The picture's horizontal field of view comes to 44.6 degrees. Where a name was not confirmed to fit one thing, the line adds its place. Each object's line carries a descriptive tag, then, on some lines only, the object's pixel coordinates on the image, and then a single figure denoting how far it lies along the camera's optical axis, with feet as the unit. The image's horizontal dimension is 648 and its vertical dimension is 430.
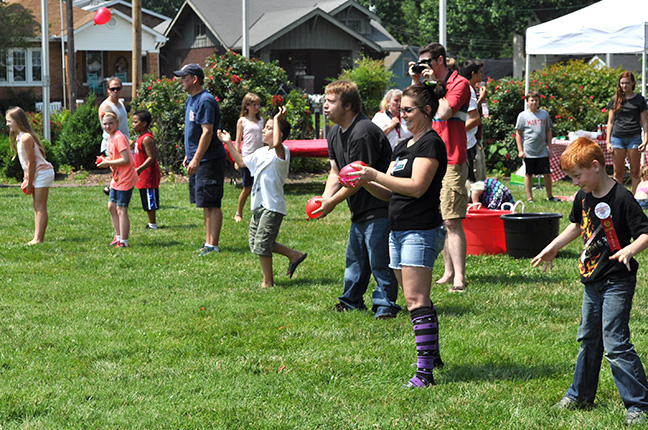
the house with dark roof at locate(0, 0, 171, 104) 134.62
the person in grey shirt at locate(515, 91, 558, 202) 42.11
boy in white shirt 23.66
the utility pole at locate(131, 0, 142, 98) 71.10
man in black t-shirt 19.43
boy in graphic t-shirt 12.80
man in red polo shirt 22.17
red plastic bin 29.04
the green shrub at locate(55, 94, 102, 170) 59.26
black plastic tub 27.61
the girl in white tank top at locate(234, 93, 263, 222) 38.01
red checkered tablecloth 52.26
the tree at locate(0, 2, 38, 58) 104.68
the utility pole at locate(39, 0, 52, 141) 65.77
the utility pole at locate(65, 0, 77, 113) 108.99
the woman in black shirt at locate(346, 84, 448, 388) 15.07
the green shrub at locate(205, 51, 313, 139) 53.16
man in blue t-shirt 28.89
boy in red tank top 34.68
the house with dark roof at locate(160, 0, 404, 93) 133.80
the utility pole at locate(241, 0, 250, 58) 67.61
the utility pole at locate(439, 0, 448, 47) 50.70
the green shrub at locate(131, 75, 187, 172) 55.16
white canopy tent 47.24
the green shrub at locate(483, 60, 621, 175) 55.88
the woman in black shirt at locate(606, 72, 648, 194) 40.16
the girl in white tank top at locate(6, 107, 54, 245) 31.09
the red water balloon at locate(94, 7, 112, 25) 94.22
